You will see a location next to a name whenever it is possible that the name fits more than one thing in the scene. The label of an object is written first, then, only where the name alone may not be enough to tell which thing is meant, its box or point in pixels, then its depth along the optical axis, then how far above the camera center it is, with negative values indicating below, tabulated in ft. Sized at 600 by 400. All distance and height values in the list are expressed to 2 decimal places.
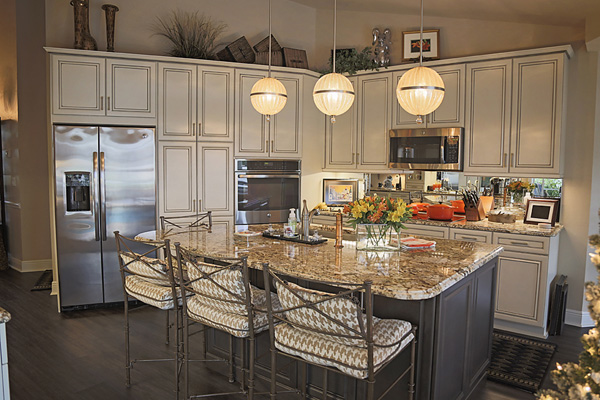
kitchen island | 7.27 -2.03
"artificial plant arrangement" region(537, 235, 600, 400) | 4.51 -1.89
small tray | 10.01 -1.40
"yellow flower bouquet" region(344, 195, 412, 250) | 8.82 -0.84
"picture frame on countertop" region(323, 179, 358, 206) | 18.49 -0.53
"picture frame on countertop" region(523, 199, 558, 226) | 13.74 -0.93
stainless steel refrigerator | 14.21 -0.81
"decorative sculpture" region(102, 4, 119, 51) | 15.06 +5.14
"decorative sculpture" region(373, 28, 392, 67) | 16.90 +5.11
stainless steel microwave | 14.94 +1.07
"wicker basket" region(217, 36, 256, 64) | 16.78 +4.69
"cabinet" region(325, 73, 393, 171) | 16.57 +1.86
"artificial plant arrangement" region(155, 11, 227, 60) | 16.03 +5.38
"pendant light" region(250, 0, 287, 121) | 10.92 +1.99
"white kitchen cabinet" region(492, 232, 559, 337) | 12.55 -2.87
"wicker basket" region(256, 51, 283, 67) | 17.13 +4.56
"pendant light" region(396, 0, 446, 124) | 8.97 +1.81
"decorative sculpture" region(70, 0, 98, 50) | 14.56 +4.78
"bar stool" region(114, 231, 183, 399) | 8.78 -2.27
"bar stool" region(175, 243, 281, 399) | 7.36 -2.19
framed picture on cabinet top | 16.11 +4.90
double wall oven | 16.58 -0.48
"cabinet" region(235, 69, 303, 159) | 16.39 +1.97
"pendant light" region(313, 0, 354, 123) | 9.52 +1.81
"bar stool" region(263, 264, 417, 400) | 6.02 -2.29
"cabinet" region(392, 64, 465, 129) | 14.80 +2.59
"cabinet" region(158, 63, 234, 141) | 15.35 +2.59
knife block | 14.39 -1.02
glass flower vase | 9.16 -1.21
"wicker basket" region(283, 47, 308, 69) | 17.35 +4.65
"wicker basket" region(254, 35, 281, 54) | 17.33 +5.09
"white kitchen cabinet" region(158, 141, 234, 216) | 15.44 -0.05
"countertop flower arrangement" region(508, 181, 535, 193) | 14.64 -0.17
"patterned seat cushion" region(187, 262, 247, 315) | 7.36 -1.87
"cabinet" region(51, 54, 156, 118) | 14.20 +2.87
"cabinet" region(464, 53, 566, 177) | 13.15 +1.99
